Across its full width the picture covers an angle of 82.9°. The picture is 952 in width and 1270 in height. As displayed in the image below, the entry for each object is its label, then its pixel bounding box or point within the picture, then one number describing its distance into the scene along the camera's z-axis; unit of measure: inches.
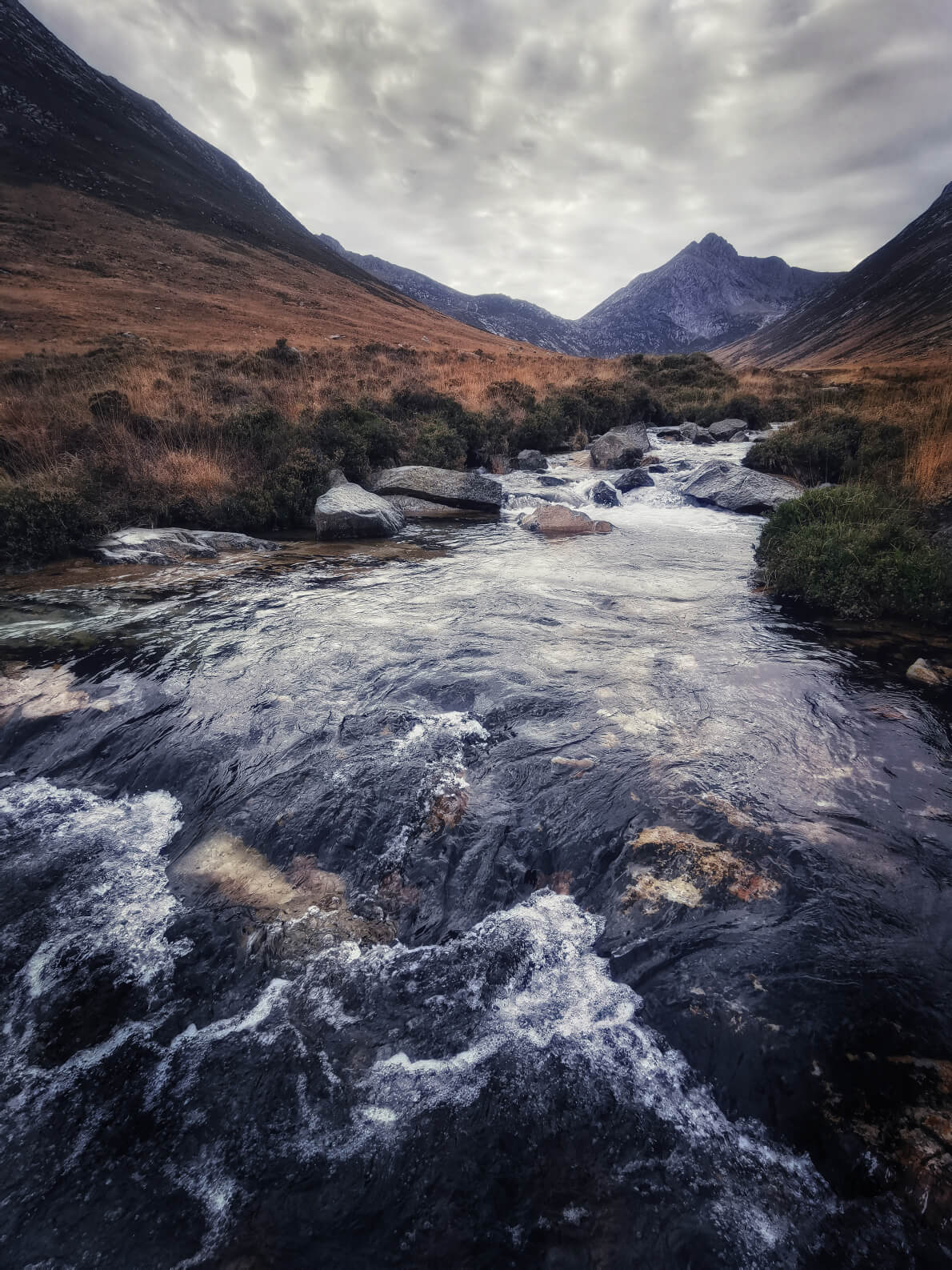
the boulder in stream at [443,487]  516.1
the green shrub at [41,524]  328.2
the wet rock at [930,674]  202.4
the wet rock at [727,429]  788.6
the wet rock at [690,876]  125.0
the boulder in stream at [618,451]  644.7
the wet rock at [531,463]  651.5
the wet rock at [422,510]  506.6
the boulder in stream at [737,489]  495.5
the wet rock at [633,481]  578.9
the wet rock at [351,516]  426.9
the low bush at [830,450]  444.1
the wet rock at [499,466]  640.4
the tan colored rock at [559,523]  461.4
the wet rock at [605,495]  552.4
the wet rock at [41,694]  197.9
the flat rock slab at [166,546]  352.2
